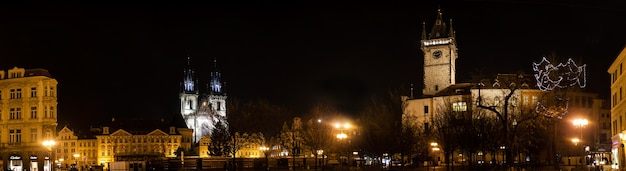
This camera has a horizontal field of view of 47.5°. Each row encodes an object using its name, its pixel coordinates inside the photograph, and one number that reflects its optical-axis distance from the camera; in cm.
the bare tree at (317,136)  7738
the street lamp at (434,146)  8389
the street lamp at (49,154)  6097
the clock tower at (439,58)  12056
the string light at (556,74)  6481
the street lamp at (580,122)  5040
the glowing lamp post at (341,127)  6050
